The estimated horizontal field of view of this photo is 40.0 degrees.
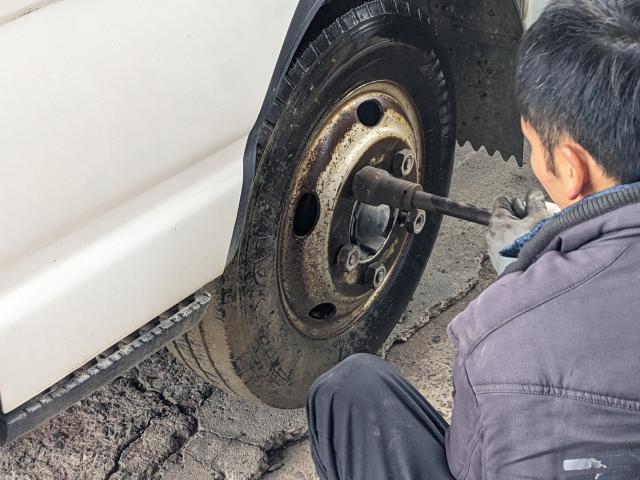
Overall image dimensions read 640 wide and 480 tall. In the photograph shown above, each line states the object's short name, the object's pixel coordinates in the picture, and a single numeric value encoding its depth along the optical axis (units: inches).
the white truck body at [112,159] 49.3
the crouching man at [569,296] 44.9
